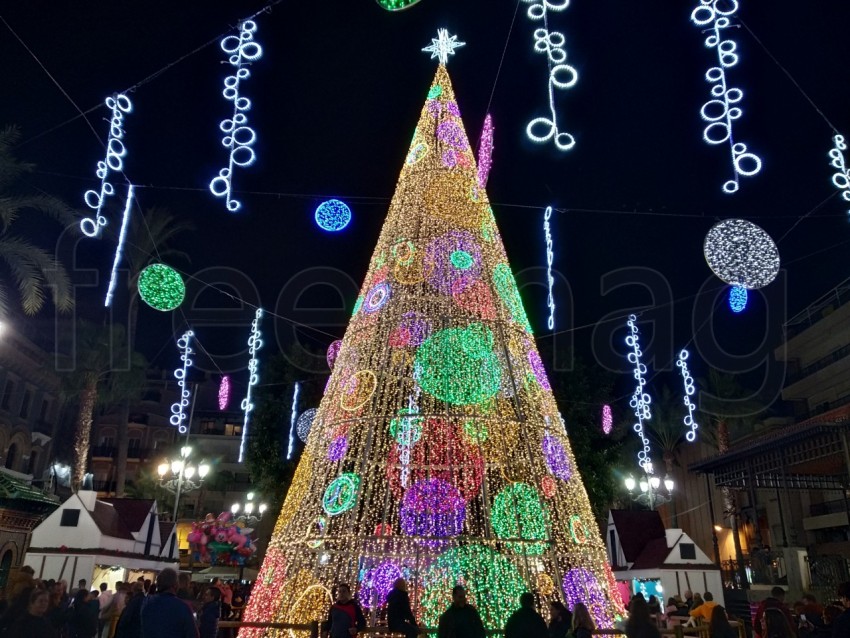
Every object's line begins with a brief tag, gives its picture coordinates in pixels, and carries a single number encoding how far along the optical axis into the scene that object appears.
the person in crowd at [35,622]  4.10
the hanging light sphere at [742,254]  8.61
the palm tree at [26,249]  13.96
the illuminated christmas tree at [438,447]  7.75
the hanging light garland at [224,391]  21.11
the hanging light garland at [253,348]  16.47
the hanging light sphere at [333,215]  11.71
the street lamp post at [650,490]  23.66
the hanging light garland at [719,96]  7.05
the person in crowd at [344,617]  6.32
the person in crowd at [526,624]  5.28
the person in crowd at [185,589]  6.28
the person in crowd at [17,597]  4.56
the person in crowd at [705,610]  8.92
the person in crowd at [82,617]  8.17
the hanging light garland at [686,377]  16.78
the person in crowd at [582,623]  5.86
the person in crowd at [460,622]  5.41
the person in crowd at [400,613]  6.29
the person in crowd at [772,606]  7.12
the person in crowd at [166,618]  3.90
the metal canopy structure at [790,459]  14.41
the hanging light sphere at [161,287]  10.95
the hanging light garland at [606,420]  20.95
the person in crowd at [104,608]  10.16
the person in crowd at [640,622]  5.29
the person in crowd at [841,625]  4.89
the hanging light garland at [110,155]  7.76
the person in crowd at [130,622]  5.05
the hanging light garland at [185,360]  16.72
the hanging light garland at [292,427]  20.28
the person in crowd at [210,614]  6.13
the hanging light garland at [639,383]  16.67
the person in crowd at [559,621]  6.15
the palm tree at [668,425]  32.94
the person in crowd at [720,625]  6.19
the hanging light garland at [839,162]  8.02
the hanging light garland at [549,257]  11.40
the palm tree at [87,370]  24.75
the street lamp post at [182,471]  23.08
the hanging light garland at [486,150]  11.26
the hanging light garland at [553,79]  7.31
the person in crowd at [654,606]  10.58
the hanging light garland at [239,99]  7.79
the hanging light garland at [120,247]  8.45
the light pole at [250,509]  20.16
